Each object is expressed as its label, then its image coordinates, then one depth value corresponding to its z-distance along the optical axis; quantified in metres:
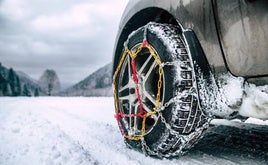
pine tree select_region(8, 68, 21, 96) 79.25
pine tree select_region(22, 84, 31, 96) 74.68
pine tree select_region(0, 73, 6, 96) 69.75
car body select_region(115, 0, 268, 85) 1.46
